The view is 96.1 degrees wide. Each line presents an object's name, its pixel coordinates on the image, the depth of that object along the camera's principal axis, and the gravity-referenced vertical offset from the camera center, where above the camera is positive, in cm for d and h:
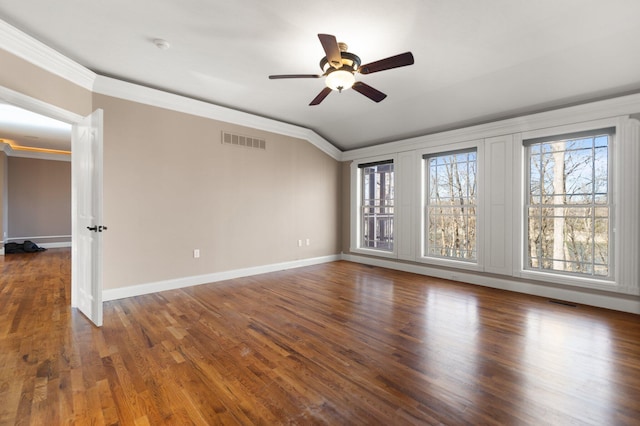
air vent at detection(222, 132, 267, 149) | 481 +125
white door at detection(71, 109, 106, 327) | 292 -6
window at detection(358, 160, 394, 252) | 625 +16
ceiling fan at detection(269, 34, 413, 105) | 237 +131
